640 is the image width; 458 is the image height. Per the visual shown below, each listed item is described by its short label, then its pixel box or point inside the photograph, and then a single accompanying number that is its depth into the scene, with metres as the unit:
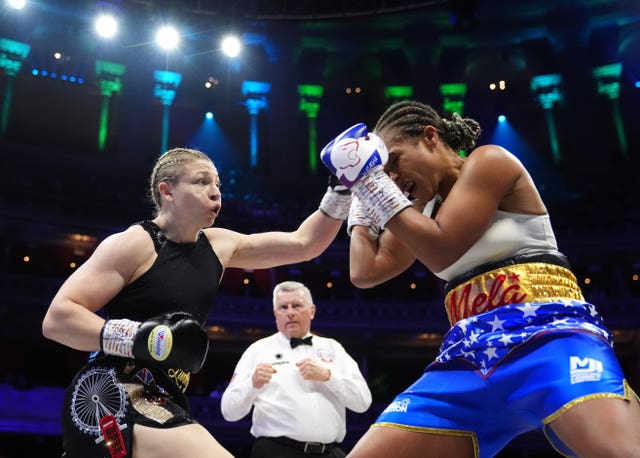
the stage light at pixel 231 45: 15.35
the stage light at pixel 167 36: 15.65
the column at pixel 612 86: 19.52
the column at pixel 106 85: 19.81
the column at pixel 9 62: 18.42
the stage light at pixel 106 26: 15.19
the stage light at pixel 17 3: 14.38
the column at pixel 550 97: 19.95
